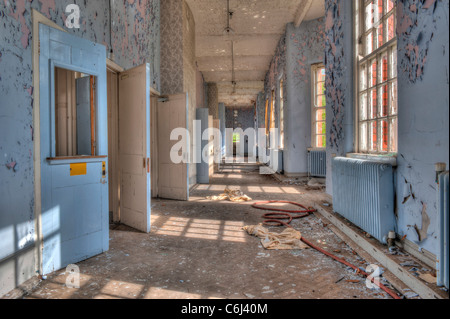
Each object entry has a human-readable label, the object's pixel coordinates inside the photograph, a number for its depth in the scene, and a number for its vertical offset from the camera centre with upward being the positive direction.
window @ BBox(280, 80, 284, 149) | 10.10 +1.16
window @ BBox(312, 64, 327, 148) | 8.25 +1.19
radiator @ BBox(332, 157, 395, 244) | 2.72 -0.45
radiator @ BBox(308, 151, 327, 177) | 8.07 -0.31
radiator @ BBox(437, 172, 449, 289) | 1.65 -0.40
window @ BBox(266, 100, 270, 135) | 13.92 +1.57
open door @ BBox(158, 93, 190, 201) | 5.54 +0.07
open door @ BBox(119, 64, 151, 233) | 3.58 +0.10
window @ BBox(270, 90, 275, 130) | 12.01 +1.65
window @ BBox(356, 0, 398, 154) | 3.06 +0.85
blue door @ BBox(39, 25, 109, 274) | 2.42 -0.04
